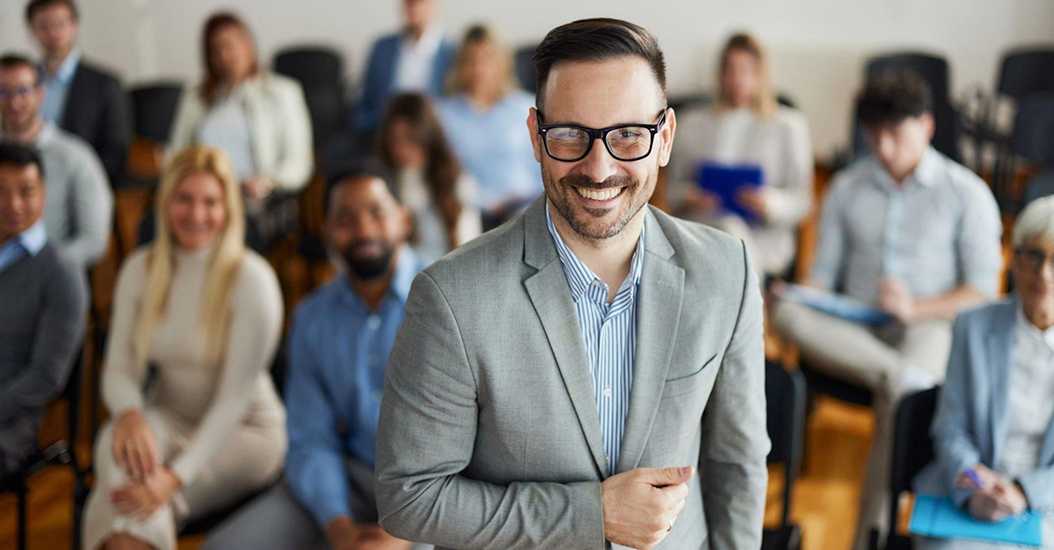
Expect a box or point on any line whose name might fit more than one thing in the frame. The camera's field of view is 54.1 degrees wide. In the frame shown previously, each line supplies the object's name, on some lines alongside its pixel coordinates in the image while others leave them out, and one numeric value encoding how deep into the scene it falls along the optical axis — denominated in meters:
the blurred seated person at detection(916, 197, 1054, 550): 2.33
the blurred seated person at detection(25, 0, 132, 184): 4.98
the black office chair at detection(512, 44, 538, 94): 6.66
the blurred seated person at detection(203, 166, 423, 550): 2.57
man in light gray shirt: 3.46
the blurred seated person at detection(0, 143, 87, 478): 2.99
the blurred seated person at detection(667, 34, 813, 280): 4.31
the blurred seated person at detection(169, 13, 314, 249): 4.91
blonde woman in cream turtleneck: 2.85
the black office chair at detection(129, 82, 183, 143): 6.03
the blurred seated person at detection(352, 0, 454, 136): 5.84
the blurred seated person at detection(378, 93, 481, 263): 4.06
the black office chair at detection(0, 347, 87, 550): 2.86
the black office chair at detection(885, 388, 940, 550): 2.56
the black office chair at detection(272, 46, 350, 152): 6.46
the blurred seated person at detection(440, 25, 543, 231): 4.81
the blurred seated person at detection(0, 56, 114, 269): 3.96
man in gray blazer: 1.31
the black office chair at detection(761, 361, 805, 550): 2.58
